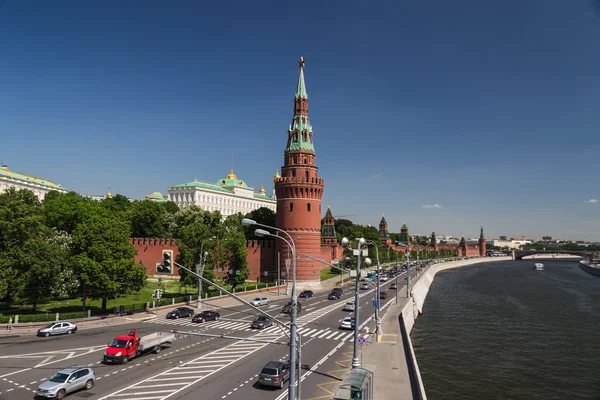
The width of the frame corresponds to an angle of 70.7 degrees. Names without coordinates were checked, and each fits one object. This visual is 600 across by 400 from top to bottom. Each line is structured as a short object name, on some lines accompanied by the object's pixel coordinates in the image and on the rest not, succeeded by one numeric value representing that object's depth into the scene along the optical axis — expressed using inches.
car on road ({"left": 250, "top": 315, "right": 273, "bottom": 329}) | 1490.7
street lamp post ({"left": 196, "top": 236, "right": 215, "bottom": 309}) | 1980.9
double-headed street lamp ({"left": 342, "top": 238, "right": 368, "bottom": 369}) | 910.4
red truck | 1064.8
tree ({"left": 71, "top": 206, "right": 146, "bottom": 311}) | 1667.1
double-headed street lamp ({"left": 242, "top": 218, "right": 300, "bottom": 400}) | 604.7
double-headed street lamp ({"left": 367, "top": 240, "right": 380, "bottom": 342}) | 1380.4
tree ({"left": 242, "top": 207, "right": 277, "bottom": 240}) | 3489.2
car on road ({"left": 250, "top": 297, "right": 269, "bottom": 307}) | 2018.3
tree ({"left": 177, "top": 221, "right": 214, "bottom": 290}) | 2198.6
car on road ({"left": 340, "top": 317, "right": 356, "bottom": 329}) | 1519.4
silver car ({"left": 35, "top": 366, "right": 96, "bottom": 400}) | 816.9
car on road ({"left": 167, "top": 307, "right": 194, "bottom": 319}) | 1709.0
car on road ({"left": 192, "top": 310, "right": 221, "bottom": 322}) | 1617.9
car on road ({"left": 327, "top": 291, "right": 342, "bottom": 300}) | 2317.9
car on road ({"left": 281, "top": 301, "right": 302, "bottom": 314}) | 1723.4
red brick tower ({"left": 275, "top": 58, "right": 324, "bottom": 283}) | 2736.2
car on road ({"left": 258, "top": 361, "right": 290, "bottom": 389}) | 885.2
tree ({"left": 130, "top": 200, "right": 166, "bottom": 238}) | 3489.2
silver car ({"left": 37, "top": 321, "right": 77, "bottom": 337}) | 1367.6
